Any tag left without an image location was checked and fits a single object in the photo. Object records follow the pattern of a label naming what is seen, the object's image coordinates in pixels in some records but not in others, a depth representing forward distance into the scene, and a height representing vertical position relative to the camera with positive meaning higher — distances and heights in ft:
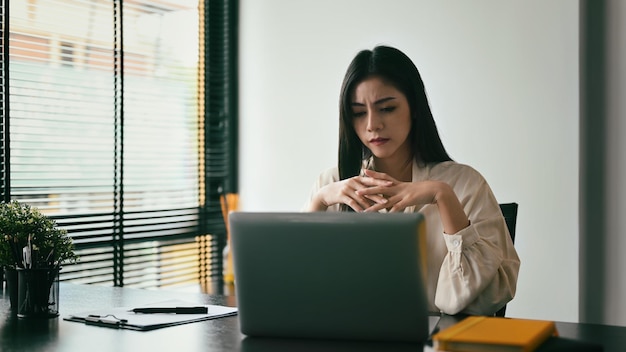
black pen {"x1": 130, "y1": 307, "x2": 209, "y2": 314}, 6.31 -1.11
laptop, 4.85 -0.64
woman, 6.98 -0.08
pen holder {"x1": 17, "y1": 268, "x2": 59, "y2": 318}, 6.38 -0.99
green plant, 6.84 -0.59
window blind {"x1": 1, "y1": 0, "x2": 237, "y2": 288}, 10.57 +0.73
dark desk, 5.01 -1.13
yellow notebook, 4.41 -0.94
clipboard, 5.78 -1.12
